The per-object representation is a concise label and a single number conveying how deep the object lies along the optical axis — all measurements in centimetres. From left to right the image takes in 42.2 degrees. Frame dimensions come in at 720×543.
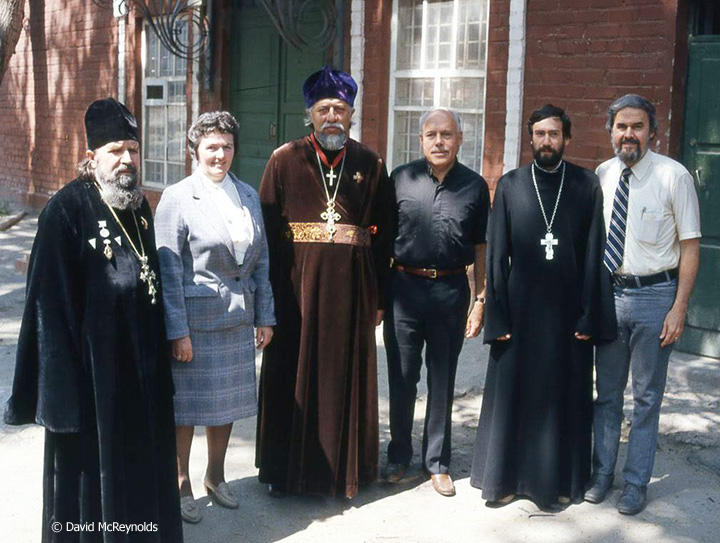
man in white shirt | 422
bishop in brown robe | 448
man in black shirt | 457
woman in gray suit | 405
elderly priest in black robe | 335
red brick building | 638
